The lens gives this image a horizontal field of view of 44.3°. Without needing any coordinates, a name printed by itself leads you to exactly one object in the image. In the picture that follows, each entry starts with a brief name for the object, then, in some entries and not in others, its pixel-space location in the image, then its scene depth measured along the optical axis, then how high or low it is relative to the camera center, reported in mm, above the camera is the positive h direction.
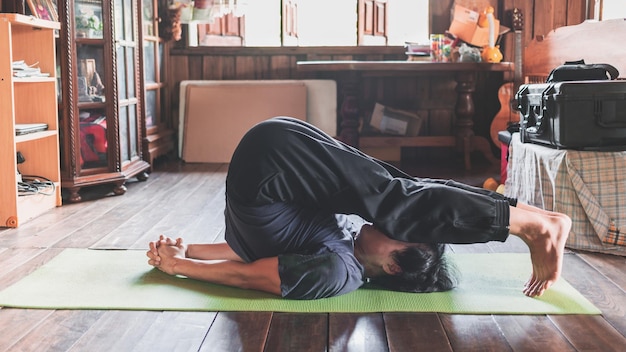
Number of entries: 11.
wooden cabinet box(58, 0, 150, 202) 3793 -73
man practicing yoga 2037 -384
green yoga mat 2117 -619
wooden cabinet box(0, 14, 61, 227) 3232 -184
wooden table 4676 -107
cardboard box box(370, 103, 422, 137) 5445 -287
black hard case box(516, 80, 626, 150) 2873 -127
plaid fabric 2816 -427
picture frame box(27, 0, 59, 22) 3527 +336
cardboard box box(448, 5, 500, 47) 5230 +356
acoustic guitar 5000 -130
